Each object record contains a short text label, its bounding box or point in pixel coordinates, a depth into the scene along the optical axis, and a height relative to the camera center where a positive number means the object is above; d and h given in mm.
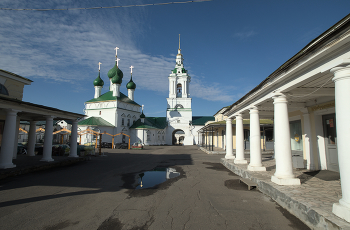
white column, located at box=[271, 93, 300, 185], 6098 -221
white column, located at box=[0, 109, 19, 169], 10195 -221
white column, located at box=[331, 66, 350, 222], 3640 +188
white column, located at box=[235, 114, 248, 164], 11242 -199
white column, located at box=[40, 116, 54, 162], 13414 -140
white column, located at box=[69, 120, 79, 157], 16406 -312
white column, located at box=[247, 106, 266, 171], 8727 -192
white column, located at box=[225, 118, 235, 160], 13094 -175
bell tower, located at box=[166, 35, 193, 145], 48438 +8065
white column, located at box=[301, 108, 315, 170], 9014 -92
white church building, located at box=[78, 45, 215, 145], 40856 +4984
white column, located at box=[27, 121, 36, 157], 16484 -98
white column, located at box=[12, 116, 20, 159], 14312 -309
